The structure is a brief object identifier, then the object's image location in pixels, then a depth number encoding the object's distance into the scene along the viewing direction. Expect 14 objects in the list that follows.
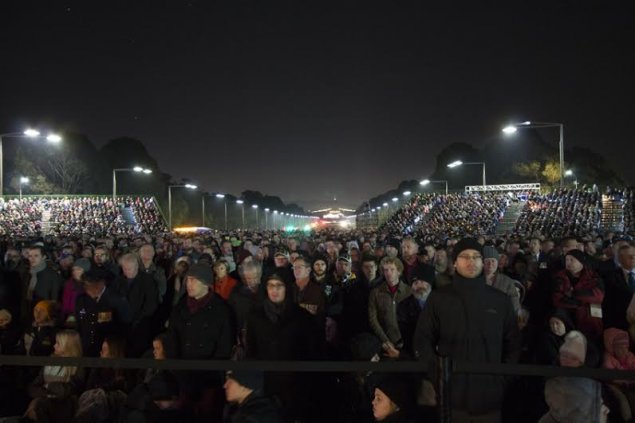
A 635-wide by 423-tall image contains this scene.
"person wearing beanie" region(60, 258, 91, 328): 8.11
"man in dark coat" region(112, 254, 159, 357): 7.55
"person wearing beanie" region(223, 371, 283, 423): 3.43
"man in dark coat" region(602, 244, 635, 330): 7.38
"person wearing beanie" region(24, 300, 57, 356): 6.20
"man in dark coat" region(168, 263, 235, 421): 5.09
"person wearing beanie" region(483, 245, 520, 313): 7.24
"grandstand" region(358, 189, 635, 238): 27.48
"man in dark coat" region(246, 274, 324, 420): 4.72
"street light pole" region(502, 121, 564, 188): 23.98
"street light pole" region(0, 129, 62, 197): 26.45
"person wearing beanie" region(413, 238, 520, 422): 4.04
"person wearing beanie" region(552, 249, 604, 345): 6.60
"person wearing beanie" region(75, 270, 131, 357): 6.39
